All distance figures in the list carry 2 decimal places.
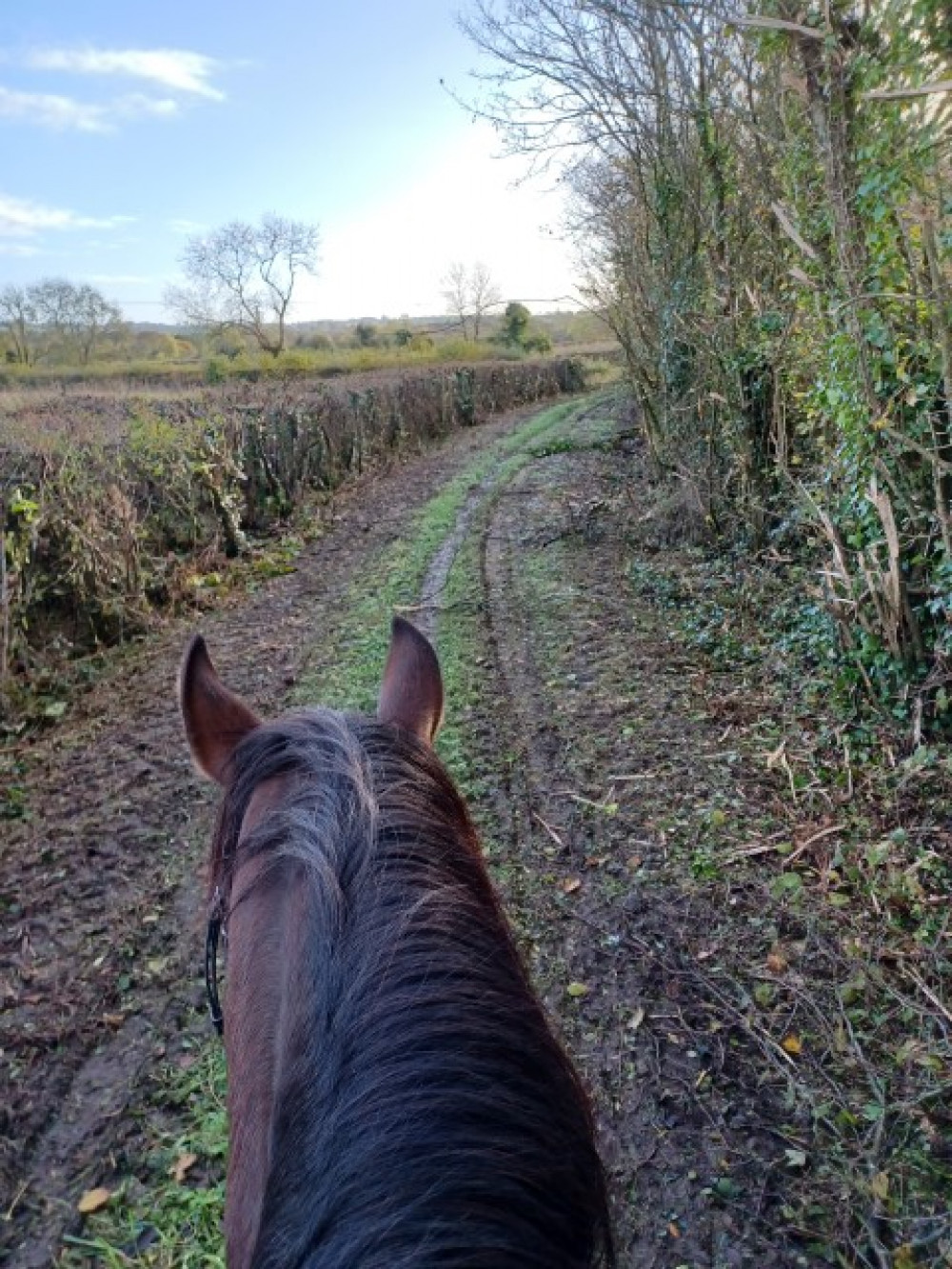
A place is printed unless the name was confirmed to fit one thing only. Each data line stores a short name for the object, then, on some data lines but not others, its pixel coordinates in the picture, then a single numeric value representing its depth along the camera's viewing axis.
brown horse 0.86
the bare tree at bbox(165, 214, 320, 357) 48.19
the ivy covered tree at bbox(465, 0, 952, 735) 3.88
